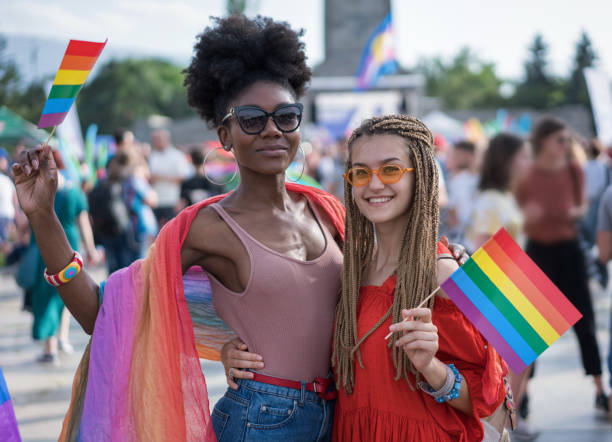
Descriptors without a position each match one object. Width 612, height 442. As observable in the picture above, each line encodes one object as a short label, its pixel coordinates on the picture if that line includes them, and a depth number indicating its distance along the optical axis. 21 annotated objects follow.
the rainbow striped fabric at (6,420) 1.94
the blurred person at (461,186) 5.92
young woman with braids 1.92
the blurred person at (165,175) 9.34
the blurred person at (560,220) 4.52
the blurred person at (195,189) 7.79
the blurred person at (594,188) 7.56
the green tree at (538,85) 53.73
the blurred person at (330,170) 7.71
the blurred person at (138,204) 7.18
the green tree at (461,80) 80.81
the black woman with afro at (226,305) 1.97
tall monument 33.03
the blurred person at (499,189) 4.53
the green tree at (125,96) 57.41
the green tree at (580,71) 48.72
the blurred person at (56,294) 5.76
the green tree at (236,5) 51.07
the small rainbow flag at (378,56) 15.02
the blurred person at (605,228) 4.30
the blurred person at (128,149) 7.19
